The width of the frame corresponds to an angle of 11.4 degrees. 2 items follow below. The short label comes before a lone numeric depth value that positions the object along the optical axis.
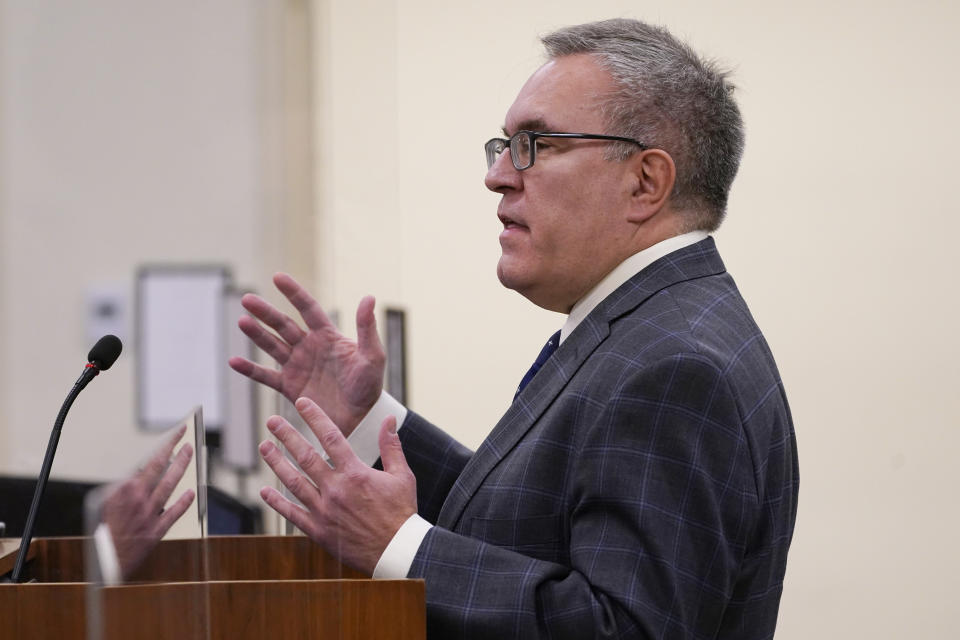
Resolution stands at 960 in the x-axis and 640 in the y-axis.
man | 4.32
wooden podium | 4.18
